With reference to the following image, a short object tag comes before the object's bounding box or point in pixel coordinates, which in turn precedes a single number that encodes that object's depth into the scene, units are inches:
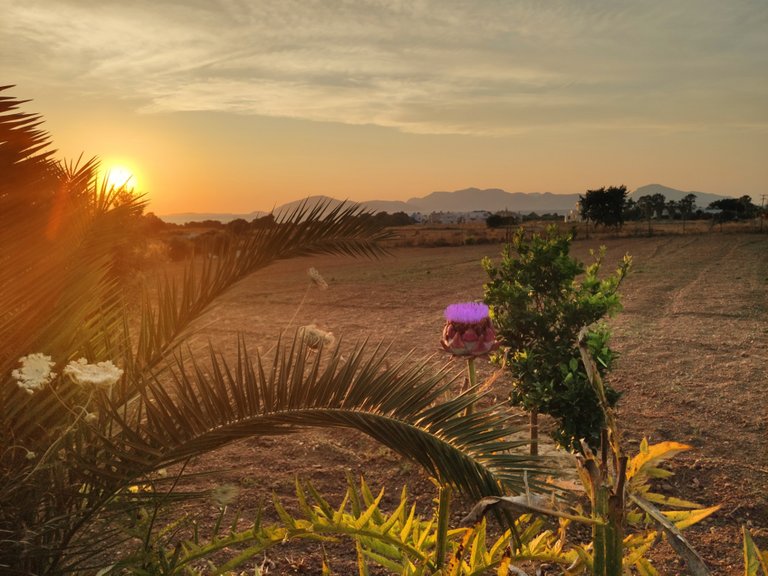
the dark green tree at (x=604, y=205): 1826.9
